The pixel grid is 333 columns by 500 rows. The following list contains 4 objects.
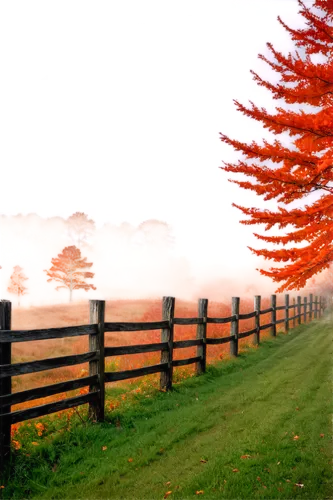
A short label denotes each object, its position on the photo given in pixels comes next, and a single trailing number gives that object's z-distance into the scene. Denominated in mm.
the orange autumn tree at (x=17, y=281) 43875
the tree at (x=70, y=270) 39281
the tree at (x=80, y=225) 48656
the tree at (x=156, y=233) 63062
